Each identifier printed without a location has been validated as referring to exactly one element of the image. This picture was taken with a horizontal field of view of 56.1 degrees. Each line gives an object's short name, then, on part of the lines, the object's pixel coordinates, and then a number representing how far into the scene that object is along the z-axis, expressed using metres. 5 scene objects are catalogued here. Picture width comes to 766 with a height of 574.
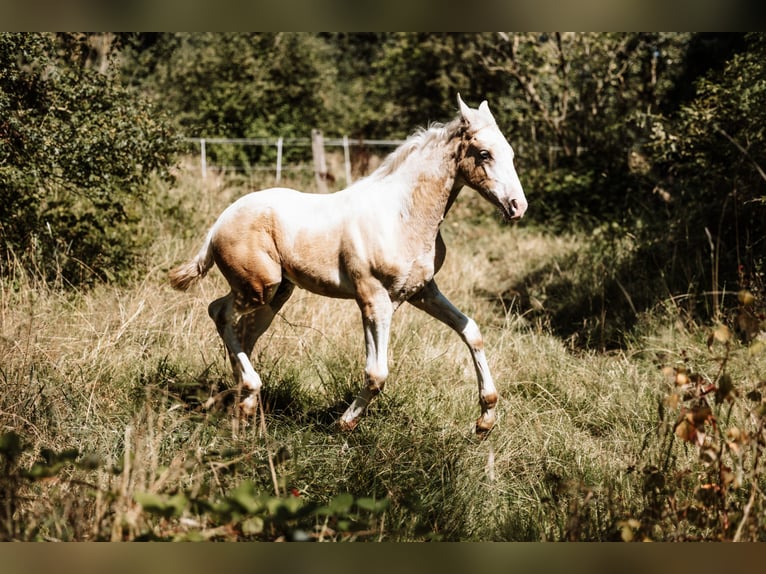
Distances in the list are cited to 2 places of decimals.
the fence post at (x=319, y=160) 13.15
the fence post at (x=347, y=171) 15.49
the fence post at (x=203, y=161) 12.00
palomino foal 4.07
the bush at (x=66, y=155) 5.93
